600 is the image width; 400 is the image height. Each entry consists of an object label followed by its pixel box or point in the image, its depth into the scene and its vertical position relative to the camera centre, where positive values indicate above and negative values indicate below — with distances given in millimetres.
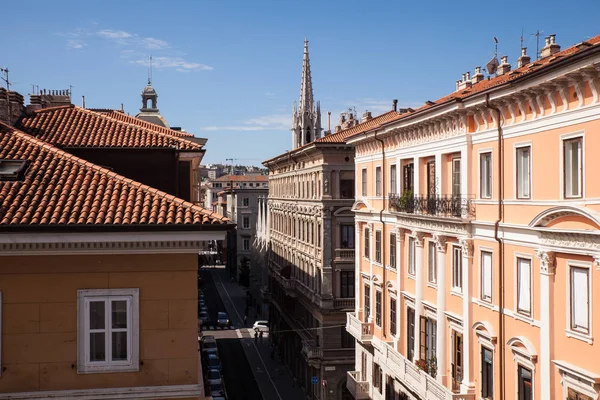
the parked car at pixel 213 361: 49559 -11819
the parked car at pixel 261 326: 71619 -13082
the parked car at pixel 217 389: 44606 -12277
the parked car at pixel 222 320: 72706 -12610
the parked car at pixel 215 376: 46469 -11842
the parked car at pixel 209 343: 56425 -11731
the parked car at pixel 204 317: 72050 -12301
